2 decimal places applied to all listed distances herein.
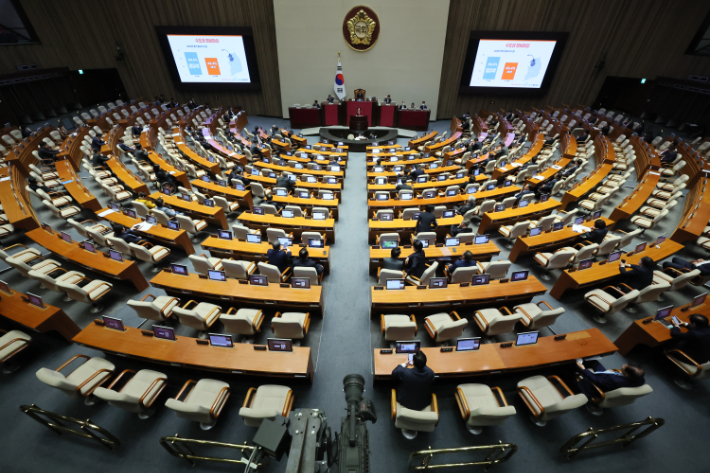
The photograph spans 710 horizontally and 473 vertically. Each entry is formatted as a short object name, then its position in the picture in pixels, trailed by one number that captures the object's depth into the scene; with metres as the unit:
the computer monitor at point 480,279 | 5.37
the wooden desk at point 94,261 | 5.73
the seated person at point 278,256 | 5.89
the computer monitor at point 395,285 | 5.28
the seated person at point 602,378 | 3.58
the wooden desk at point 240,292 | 5.19
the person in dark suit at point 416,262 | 5.65
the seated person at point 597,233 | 6.36
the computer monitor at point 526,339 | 4.29
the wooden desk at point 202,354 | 4.07
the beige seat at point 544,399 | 3.51
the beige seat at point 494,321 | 4.67
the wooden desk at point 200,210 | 7.99
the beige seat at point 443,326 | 4.55
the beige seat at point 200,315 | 4.72
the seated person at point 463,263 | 5.56
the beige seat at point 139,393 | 3.60
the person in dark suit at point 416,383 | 3.53
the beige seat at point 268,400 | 3.62
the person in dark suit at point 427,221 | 6.96
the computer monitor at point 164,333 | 4.35
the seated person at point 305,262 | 5.55
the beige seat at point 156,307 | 4.88
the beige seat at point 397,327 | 4.65
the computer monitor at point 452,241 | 6.57
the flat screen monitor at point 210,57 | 17.42
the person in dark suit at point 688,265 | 5.41
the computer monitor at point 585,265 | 5.73
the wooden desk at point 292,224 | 7.57
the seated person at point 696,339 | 4.09
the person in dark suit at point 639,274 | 5.21
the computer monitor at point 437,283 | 5.32
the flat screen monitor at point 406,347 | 4.23
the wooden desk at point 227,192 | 9.09
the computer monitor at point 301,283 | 5.34
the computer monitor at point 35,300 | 4.73
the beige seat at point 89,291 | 5.20
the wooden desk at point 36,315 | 4.57
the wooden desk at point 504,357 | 4.07
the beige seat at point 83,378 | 3.64
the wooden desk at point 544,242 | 6.66
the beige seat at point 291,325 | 4.57
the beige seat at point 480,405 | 3.37
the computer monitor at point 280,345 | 4.20
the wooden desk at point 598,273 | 5.56
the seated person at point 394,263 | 5.84
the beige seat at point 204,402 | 3.43
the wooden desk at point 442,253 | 6.38
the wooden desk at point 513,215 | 7.73
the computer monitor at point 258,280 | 5.40
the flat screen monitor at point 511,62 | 16.88
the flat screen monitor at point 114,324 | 4.47
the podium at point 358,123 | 16.62
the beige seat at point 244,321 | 4.68
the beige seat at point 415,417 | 3.38
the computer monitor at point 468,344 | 4.22
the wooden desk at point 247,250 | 6.50
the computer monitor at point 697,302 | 4.83
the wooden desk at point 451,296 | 5.14
